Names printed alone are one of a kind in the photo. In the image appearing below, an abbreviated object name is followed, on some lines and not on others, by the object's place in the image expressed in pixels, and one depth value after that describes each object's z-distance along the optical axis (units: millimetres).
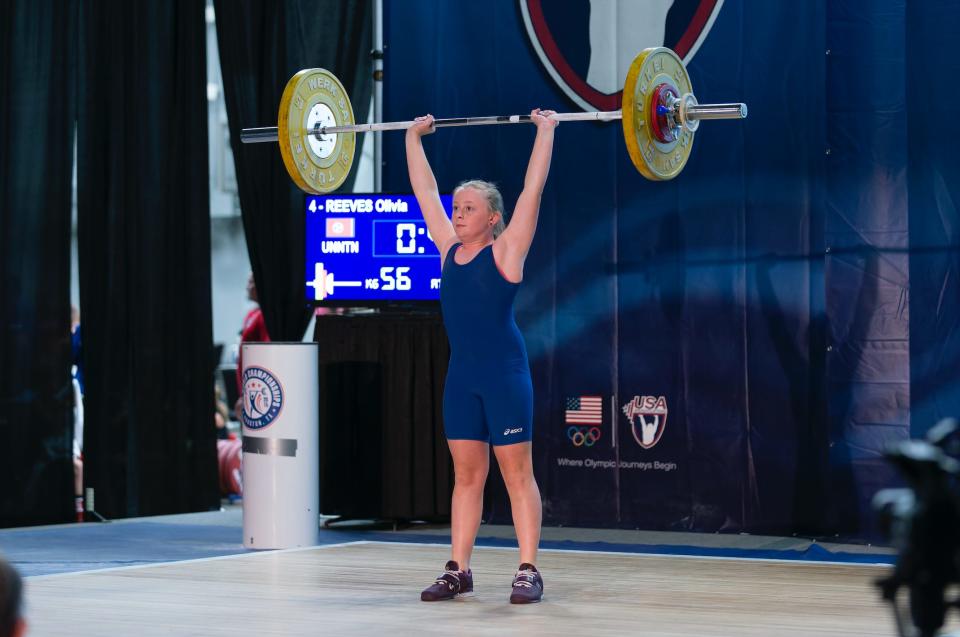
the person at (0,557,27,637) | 2733
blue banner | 9442
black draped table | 10685
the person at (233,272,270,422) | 12327
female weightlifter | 6826
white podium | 9360
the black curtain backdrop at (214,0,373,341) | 11509
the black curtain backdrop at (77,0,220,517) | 11578
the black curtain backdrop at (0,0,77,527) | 11132
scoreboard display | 10253
